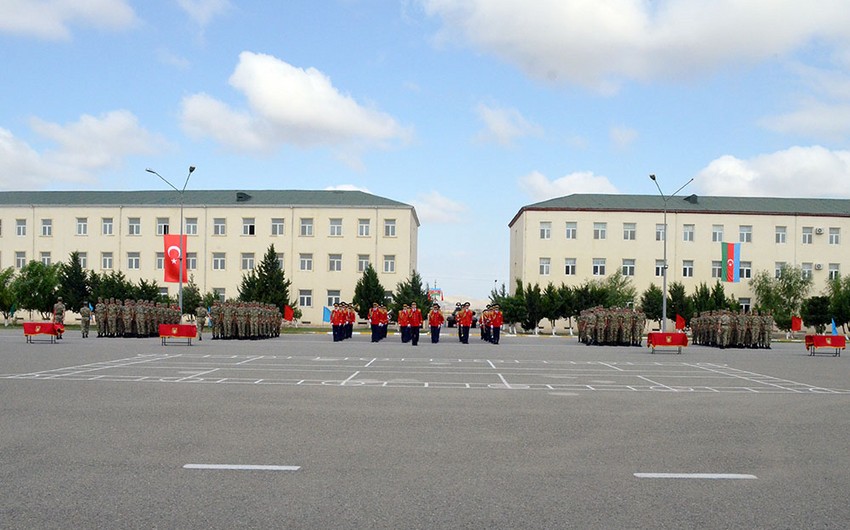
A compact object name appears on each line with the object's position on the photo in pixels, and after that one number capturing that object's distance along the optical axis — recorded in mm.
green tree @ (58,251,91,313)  69500
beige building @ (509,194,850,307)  77625
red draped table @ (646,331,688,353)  32719
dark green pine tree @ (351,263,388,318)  71188
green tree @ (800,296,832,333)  67375
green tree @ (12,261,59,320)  68000
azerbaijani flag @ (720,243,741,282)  69750
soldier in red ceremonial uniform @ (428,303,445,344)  40250
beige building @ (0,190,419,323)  78625
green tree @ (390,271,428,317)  67062
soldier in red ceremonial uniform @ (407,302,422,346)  37344
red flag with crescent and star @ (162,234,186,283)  50094
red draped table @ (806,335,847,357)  31938
